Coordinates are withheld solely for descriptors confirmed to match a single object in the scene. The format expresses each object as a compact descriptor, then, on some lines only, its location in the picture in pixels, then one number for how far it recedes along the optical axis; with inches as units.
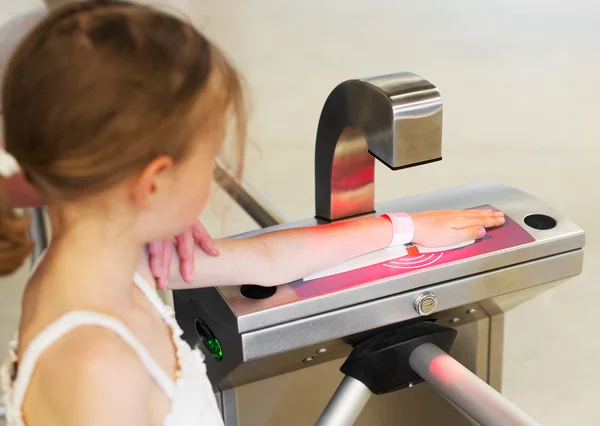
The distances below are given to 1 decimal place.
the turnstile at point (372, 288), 70.5
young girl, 60.9
